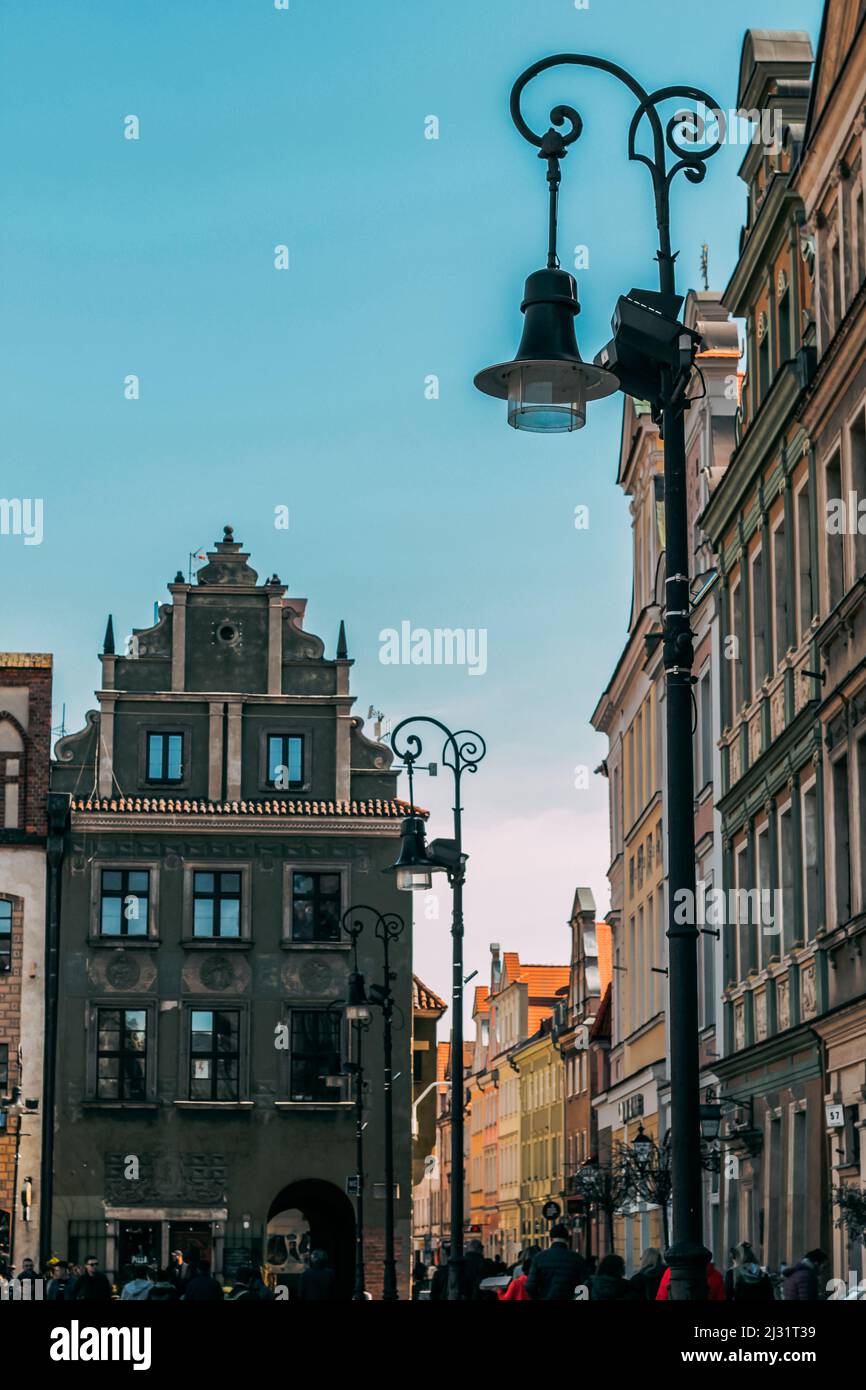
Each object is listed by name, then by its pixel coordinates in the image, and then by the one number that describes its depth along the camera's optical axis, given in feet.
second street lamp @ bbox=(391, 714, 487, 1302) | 85.30
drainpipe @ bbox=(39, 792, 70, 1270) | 168.25
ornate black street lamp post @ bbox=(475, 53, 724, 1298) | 39.83
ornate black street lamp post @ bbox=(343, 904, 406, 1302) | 116.78
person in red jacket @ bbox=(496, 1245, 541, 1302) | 59.44
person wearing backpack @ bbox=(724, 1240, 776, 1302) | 49.72
